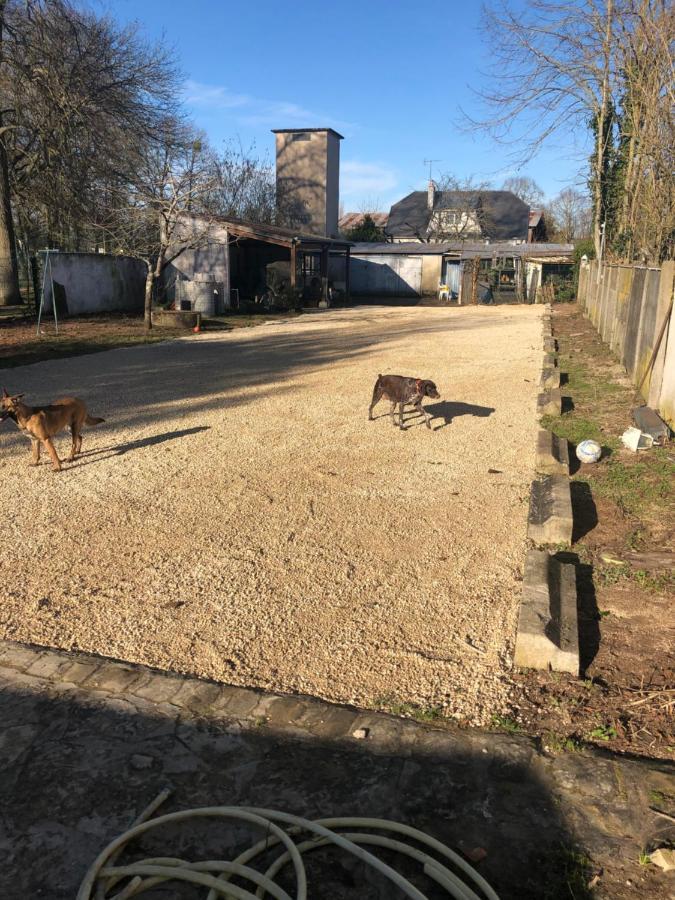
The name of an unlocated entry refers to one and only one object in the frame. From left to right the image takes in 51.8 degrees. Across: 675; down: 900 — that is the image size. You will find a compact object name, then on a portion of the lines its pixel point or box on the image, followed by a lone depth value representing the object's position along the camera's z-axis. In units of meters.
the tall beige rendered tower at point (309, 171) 44.03
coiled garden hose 2.03
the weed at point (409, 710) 2.92
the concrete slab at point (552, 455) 6.22
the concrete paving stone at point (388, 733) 2.71
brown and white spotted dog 7.49
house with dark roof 53.53
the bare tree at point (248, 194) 42.06
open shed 25.48
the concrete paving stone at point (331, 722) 2.81
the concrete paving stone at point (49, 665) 3.26
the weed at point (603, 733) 2.76
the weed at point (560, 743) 2.68
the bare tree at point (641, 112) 13.52
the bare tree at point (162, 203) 19.12
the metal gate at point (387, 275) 37.66
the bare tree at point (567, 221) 55.30
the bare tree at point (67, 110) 19.22
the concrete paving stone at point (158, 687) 3.07
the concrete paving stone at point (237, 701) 2.96
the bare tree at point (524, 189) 65.06
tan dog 5.94
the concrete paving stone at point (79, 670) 3.21
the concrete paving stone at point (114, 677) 3.14
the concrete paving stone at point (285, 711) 2.89
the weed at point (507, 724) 2.83
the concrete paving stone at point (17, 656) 3.33
